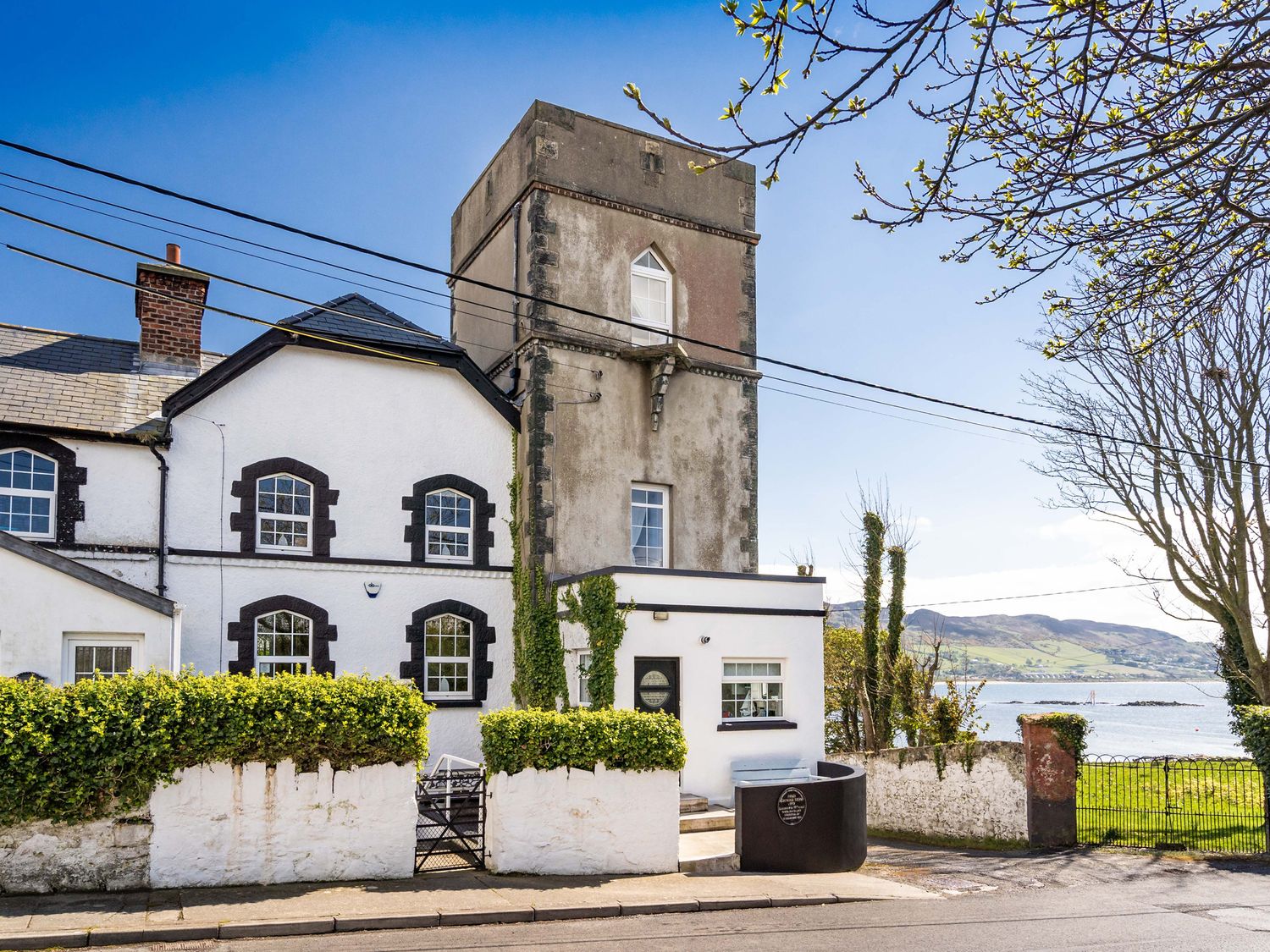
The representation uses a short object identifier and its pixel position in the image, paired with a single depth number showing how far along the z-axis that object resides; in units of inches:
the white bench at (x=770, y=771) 705.6
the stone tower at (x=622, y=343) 784.3
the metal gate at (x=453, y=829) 505.4
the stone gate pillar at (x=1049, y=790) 671.8
